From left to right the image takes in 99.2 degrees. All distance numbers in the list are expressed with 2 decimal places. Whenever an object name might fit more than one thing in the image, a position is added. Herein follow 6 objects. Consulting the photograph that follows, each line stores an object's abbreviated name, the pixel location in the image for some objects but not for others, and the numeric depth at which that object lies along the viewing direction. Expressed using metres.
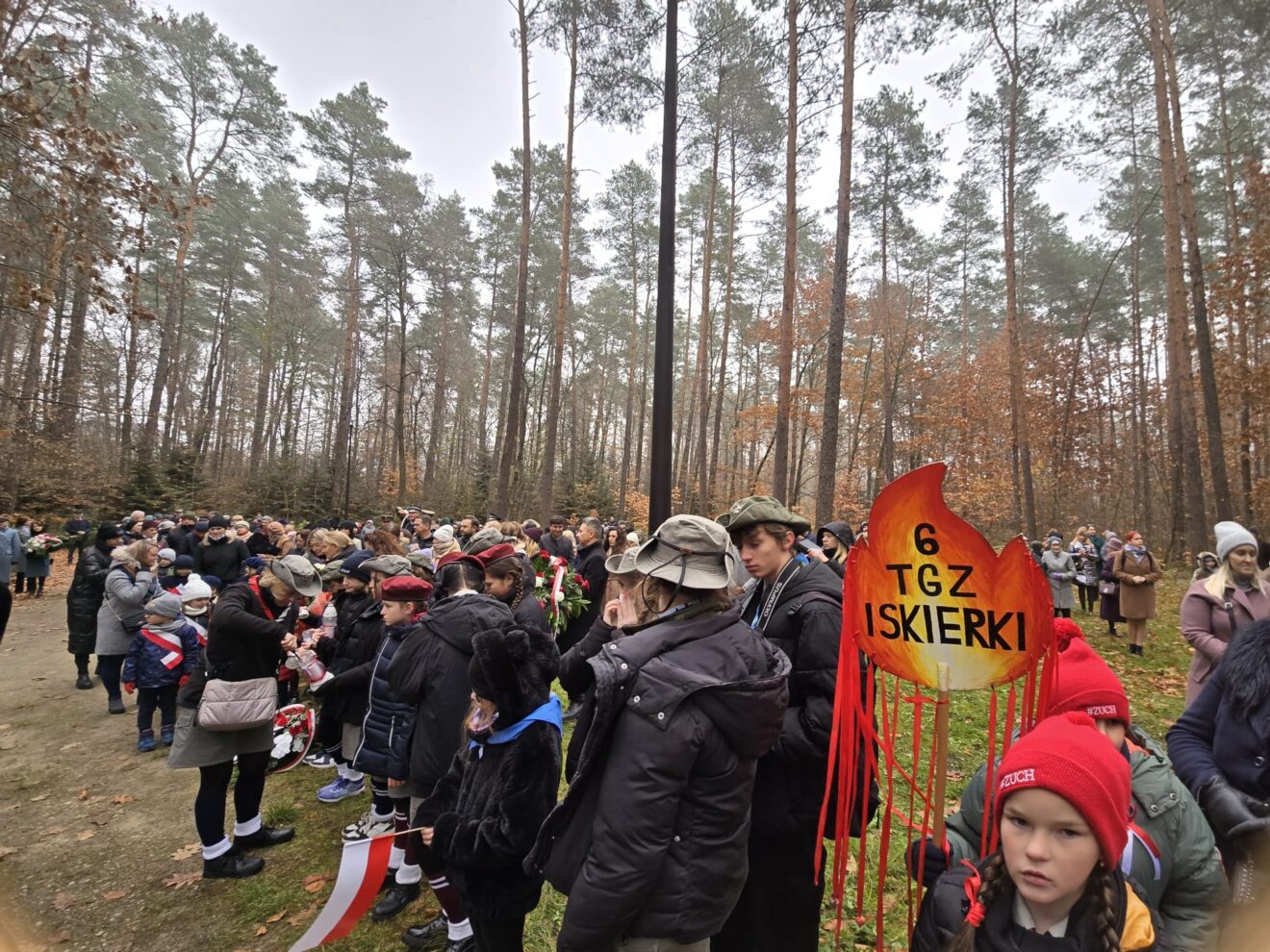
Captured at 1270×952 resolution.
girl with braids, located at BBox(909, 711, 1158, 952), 1.23
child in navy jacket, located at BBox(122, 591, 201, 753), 5.00
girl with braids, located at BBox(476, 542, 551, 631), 3.58
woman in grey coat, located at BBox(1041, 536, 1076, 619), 9.09
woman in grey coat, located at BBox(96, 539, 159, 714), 5.62
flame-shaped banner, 1.68
